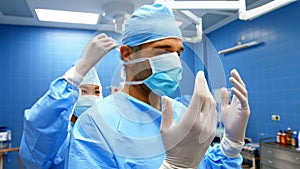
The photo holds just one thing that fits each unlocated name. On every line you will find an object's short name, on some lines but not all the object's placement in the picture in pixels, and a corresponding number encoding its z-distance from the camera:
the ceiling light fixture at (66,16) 3.44
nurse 1.04
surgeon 0.67
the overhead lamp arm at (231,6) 1.34
